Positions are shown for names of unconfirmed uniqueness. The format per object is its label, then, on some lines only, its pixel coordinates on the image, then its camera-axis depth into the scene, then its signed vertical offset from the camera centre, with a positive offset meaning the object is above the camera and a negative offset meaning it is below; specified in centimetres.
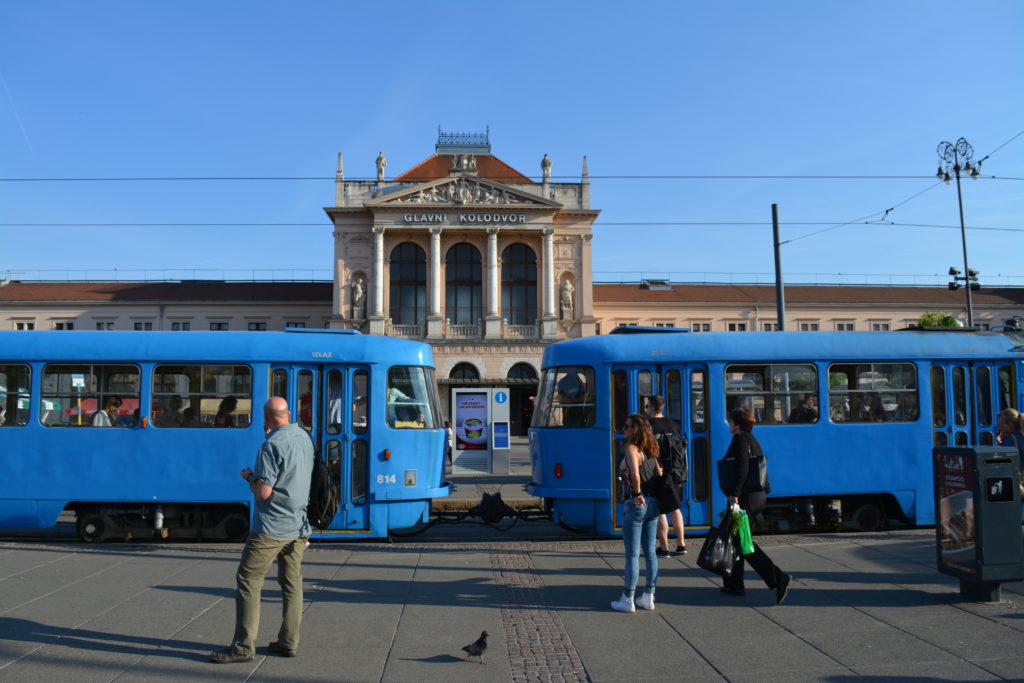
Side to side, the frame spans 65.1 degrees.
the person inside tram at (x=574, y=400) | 1184 +17
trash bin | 743 -107
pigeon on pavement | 608 -178
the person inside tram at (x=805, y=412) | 1214 -3
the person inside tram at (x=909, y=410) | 1242 -2
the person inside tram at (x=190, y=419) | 1164 -5
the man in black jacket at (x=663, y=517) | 996 -132
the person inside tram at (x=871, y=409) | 1233 +0
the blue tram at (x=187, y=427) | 1151 -17
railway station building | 5250 +998
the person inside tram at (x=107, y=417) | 1167 -1
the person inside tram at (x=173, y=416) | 1164 -1
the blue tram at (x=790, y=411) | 1170 -1
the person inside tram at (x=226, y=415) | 1165 +0
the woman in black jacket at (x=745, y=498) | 786 -87
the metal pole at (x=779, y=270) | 2277 +399
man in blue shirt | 607 -87
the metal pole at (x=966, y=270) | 2628 +483
